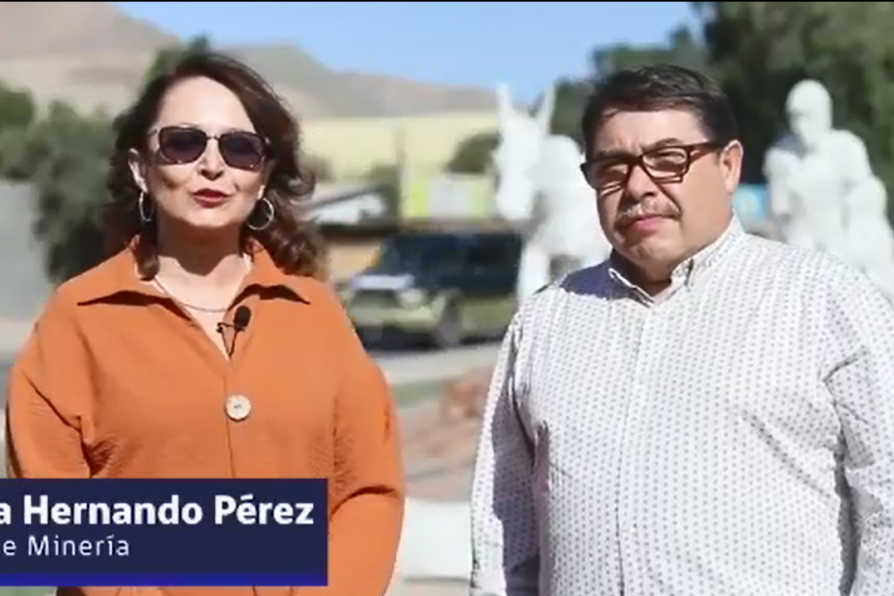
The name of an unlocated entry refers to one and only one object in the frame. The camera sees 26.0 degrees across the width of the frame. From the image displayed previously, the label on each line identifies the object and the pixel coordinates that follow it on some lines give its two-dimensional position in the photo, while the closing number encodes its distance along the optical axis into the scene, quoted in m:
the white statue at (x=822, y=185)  14.91
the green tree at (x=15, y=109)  51.75
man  3.25
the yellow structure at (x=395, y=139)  80.19
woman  3.18
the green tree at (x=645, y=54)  53.94
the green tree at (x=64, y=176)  39.16
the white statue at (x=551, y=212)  13.45
